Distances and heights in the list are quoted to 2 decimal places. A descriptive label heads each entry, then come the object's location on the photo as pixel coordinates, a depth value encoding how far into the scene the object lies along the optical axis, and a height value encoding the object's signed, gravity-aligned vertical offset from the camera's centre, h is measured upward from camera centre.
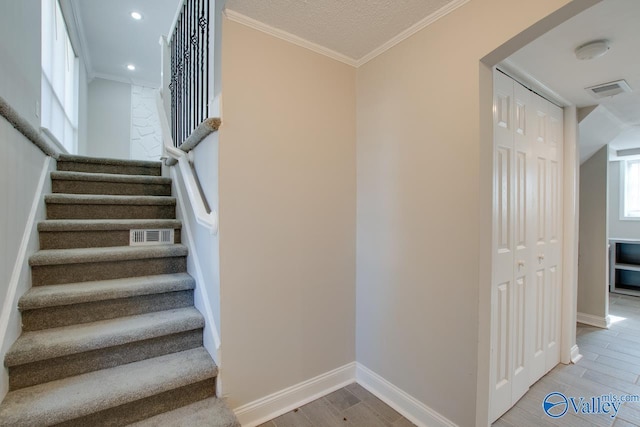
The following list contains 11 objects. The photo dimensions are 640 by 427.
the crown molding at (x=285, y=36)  1.57 +1.08
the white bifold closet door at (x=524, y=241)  1.67 -0.18
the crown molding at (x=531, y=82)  1.75 +0.90
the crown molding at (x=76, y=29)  3.10 +2.24
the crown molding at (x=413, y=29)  1.45 +1.06
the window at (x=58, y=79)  2.64 +1.48
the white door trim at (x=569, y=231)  2.31 -0.14
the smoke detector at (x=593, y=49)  1.57 +0.93
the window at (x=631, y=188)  4.62 +0.43
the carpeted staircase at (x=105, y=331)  1.30 -0.64
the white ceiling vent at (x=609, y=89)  2.00 +0.91
